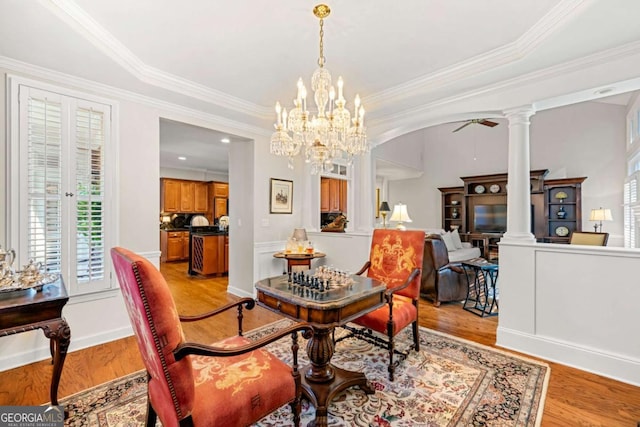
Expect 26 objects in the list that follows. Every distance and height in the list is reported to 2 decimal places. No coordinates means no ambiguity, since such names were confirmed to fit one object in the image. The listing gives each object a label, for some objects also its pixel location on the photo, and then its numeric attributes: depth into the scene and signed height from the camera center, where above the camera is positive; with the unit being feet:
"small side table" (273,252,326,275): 12.88 -2.00
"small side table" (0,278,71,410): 5.56 -2.06
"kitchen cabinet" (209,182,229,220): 28.86 +1.48
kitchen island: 19.20 -2.72
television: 24.67 -0.43
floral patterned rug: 5.84 -4.11
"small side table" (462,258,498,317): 12.16 -3.88
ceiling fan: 17.52 +5.53
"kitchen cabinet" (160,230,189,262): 25.90 -2.94
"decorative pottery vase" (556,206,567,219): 22.27 +0.02
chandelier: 7.49 +2.19
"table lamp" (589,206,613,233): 18.75 -0.11
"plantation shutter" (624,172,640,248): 16.65 +0.45
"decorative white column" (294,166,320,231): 15.28 +0.68
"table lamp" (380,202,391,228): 22.38 +0.46
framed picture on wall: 14.29 +0.83
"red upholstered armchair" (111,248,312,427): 3.56 -2.46
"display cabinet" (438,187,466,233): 27.09 +0.57
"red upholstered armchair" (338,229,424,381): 7.33 -1.95
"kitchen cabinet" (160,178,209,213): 25.89 +1.57
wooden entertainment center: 22.07 +0.41
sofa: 13.37 -2.94
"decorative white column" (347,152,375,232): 13.29 +0.87
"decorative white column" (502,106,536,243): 9.18 +1.03
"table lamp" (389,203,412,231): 17.64 -0.12
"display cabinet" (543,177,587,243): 21.58 +0.40
